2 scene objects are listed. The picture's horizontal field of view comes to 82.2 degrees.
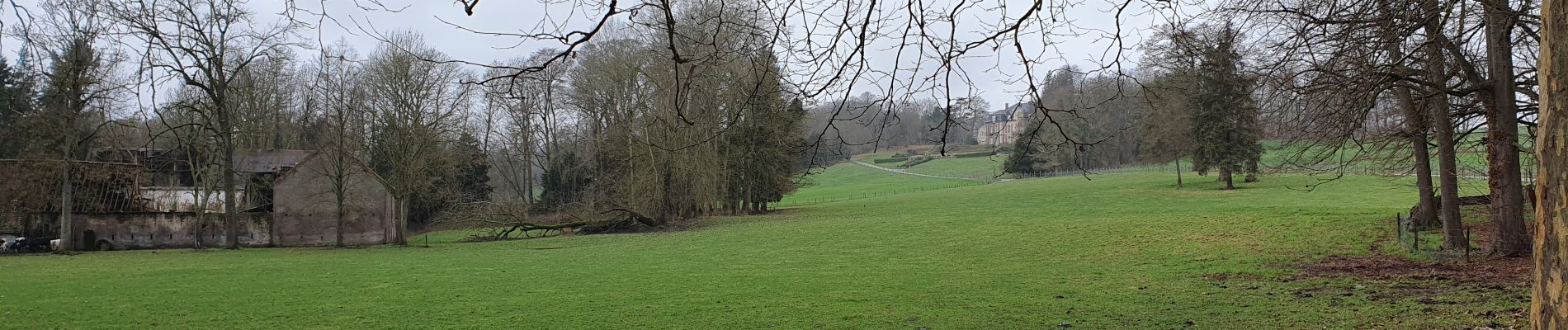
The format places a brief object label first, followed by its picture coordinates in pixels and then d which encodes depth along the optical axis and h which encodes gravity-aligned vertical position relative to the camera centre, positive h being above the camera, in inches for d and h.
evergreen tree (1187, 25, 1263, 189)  1414.9 +76.4
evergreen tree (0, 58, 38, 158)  900.7 +103.6
